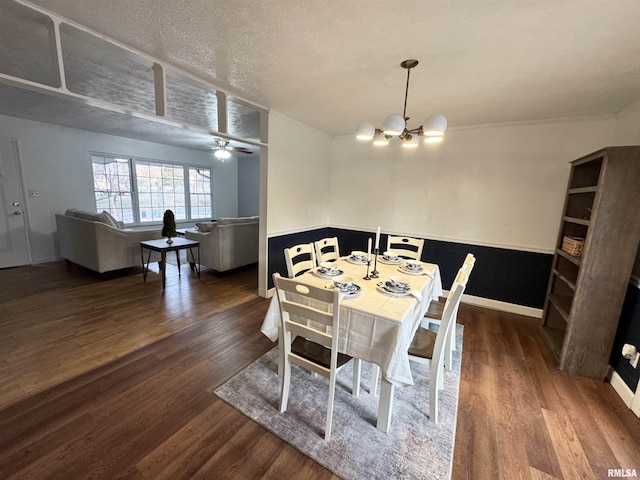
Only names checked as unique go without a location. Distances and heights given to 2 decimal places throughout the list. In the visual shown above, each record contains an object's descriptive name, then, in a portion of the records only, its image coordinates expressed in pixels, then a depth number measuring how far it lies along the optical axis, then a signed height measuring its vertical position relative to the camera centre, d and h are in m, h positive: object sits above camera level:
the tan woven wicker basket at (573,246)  2.41 -0.30
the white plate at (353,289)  1.76 -0.60
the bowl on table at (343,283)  1.82 -0.59
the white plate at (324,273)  2.14 -0.59
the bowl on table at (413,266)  2.38 -0.55
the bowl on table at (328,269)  2.19 -0.57
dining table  1.47 -0.74
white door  4.21 -0.38
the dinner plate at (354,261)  2.62 -0.58
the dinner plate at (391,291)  1.81 -0.60
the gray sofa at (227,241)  4.17 -0.72
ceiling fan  5.08 +0.92
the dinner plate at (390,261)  2.66 -0.57
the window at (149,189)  5.55 +0.11
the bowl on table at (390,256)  2.76 -0.55
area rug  1.45 -1.41
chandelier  1.81 +0.56
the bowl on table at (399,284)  1.87 -0.58
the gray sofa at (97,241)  3.81 -0.75
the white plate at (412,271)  2.33 -0.58
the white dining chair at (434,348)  1.61 -0.95
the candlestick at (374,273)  2.21 -0.59
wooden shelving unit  2.02 -0.40
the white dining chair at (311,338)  1.44 -0.82
